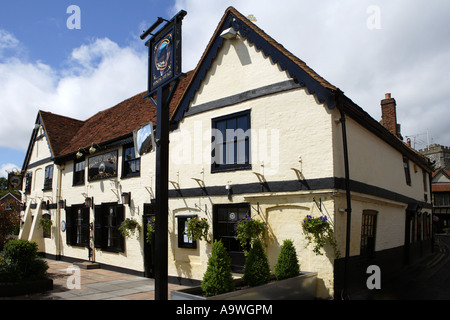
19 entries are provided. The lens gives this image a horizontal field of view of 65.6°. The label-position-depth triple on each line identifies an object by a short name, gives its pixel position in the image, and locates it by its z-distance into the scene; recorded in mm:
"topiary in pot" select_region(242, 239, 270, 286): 7438
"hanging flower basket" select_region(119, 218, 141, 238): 12923
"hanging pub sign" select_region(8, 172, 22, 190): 23406
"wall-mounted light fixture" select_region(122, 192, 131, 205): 13477
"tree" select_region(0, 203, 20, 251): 14305
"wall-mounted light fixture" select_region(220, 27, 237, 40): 10555
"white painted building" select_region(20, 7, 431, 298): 8773
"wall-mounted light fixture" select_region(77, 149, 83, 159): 15682
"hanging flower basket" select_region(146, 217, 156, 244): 11684
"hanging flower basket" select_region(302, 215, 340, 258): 8188
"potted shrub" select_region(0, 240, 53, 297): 9352
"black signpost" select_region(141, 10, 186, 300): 6266
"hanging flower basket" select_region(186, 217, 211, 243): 10422
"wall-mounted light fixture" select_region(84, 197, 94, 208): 15695
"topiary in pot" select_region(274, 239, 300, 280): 8016
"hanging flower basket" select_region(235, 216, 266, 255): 9258
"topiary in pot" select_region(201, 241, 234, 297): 6648
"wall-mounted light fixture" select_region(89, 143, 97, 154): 14720
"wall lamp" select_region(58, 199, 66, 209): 17922
